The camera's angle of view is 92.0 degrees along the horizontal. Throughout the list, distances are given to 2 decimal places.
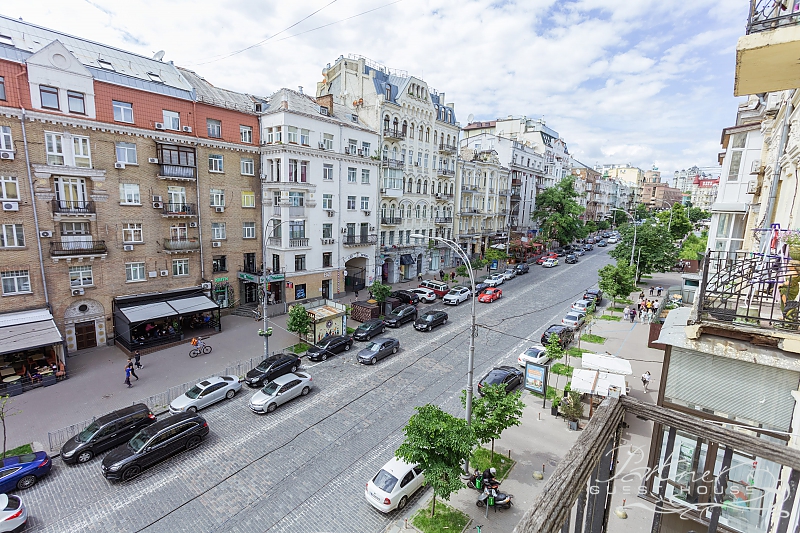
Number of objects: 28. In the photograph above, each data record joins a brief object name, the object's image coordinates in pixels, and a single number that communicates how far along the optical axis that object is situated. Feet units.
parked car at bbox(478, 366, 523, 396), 70.64
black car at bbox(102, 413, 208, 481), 47.93
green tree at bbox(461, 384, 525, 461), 46.09
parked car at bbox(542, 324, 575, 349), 90.12
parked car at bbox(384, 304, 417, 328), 105.19
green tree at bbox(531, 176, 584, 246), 216.13
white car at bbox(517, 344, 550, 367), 81.15
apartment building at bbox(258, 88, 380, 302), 109.19
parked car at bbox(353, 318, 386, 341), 95.35
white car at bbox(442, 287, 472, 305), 128.26
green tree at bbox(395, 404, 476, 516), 38.37
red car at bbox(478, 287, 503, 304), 130.11
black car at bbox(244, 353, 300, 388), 71.92
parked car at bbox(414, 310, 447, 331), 103.19
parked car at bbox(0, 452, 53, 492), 45.46
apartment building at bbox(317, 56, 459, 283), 137.18
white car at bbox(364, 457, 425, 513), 42.70
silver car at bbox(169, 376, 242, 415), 62.85
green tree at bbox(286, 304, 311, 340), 85.87
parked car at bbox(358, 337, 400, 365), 82.28
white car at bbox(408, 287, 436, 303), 129.18
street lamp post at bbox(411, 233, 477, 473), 50.15
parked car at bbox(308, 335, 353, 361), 83.71
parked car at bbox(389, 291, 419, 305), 122.42
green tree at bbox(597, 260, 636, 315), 113.60
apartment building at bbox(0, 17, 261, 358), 76.18
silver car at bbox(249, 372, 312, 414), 63.31
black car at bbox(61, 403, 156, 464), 51.26
